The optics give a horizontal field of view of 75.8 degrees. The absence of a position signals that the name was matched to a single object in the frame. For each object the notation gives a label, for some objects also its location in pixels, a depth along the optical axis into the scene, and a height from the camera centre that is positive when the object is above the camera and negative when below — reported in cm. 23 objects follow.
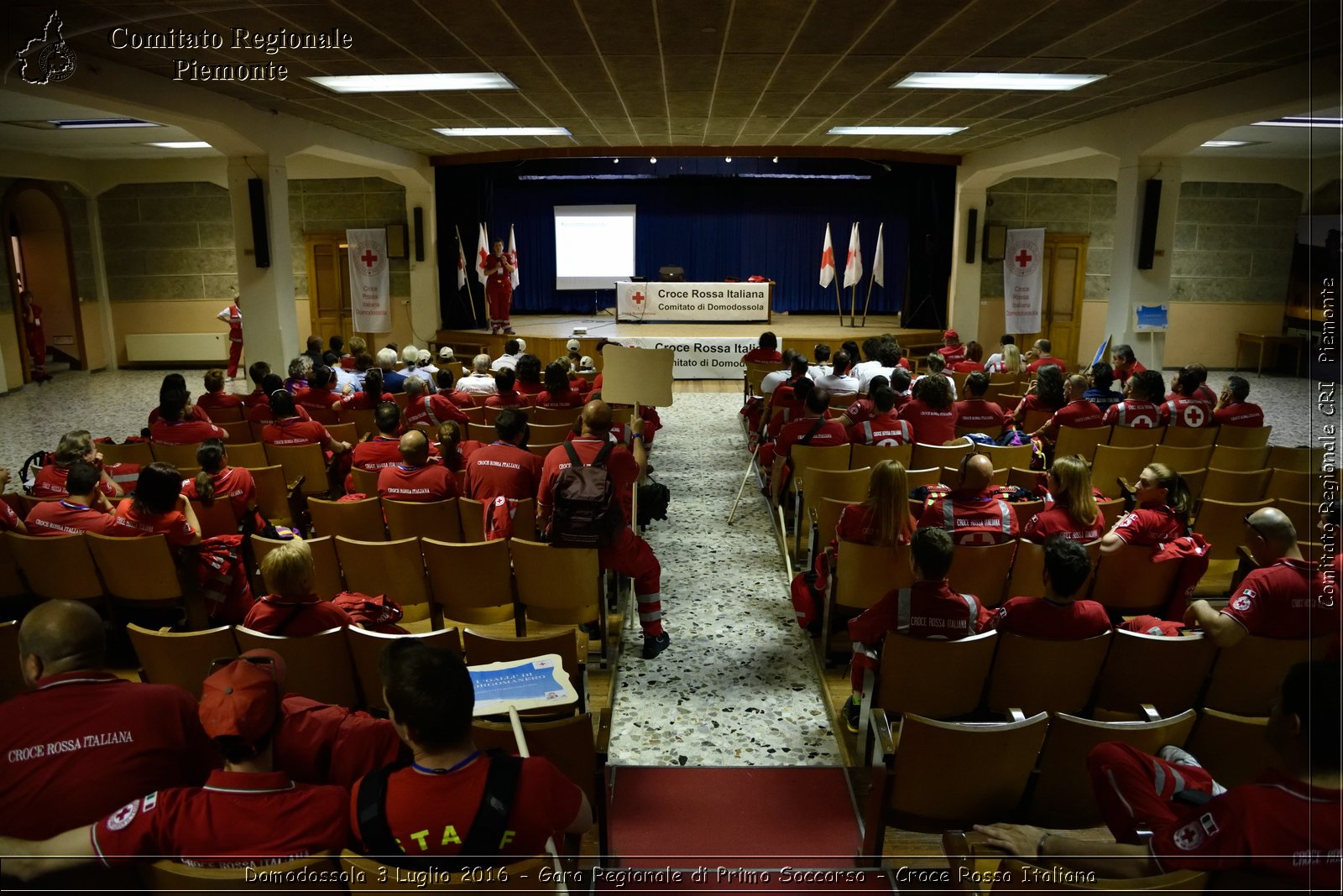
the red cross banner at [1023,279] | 1466 +22
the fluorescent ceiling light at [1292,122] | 965 +193
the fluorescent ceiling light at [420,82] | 738 +182
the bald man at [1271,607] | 299 -110
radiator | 1546 -101
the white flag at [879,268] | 1537 +43
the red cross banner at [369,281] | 1515 +17
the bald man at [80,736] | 199 -106
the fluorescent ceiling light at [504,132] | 1112 +206
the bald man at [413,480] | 467 -101
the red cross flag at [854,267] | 1526 +44
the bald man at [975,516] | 400 -102
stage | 1374 -69
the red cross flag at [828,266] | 1562 +46
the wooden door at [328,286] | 1577 +9
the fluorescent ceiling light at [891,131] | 1084 +204
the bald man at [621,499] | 428 -111
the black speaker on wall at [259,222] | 962 +76
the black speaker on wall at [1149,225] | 949 +74
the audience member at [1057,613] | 299 -112
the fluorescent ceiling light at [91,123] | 1017 +197
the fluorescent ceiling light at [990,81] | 723 +180
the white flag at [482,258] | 1464 +56
